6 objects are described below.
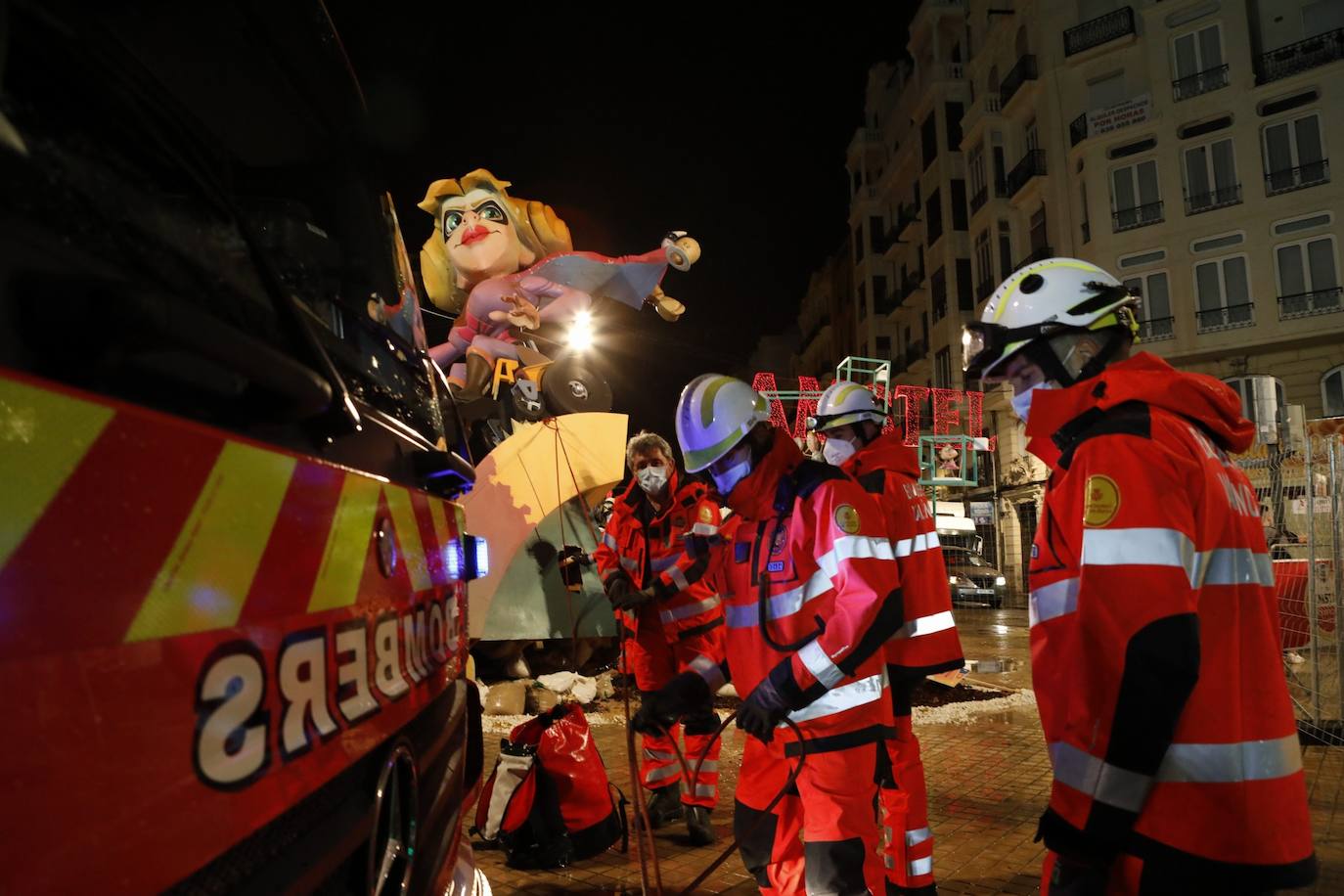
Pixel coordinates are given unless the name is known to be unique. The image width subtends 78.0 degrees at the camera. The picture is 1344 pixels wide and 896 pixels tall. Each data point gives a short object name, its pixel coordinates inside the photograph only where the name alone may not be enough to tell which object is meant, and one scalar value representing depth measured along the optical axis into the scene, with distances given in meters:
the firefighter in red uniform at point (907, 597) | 3.50
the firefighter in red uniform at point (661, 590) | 4.80
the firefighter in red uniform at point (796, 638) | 2.55
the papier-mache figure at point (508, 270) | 9.06
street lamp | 9.23
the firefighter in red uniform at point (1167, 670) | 1.60
